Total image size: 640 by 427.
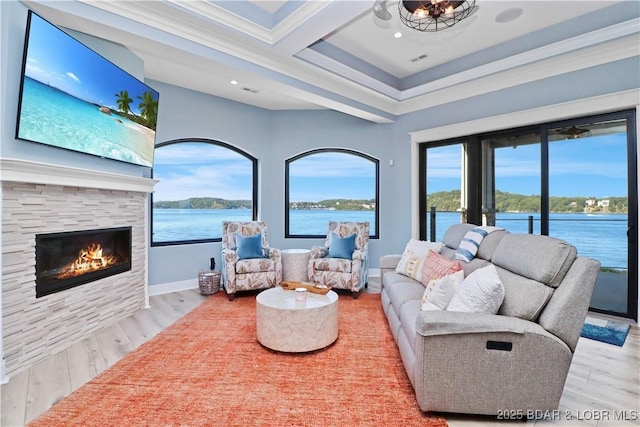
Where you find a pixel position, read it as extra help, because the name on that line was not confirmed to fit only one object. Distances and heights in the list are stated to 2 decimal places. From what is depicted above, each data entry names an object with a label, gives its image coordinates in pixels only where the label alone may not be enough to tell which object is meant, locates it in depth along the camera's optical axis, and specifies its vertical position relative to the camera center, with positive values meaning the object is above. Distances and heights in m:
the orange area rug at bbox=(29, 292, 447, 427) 1.75 -1.13
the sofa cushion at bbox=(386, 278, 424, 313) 2.64 -0.67
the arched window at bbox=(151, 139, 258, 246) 4.55 +0.42
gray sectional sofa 1.66 -0.70
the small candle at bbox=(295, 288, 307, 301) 2.66 -0.69
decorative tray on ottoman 2.88 -0.68
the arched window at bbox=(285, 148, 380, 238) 5.61 +0.49
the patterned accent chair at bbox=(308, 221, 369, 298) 4.11 -0.71
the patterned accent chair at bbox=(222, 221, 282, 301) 3.99 -0.67
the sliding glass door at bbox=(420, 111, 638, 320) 3.28 +0.38
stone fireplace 2.22 -0.33
